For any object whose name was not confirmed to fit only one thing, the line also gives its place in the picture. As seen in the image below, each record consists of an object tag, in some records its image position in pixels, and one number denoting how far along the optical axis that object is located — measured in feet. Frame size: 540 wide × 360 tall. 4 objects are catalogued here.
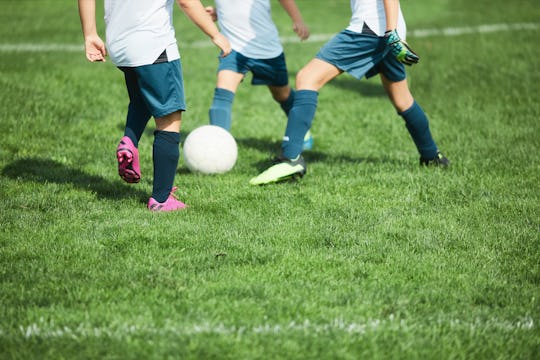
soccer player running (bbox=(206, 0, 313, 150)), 42.11
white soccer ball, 38.68
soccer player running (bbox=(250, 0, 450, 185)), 36.19
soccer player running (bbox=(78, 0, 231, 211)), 30.14
